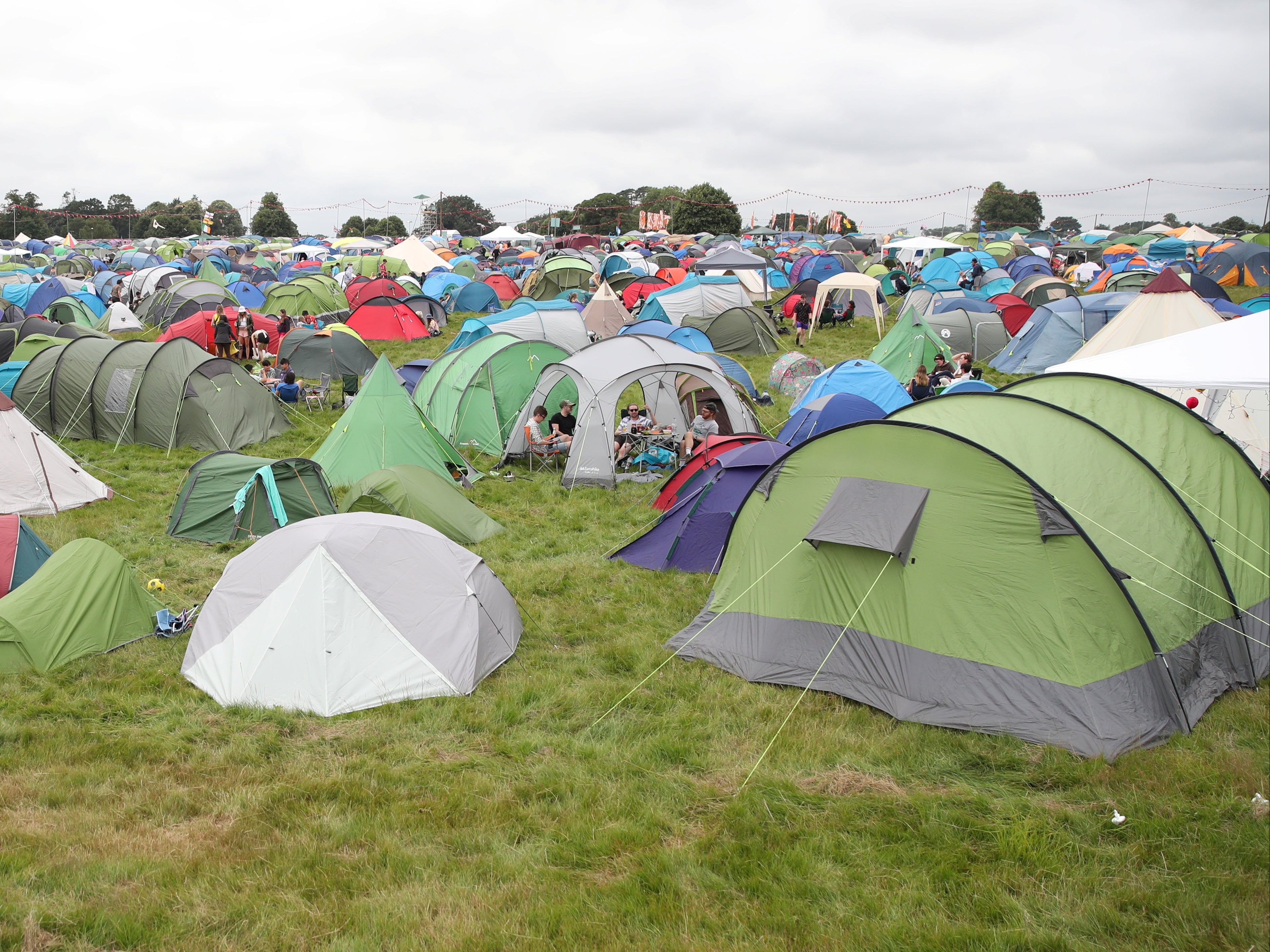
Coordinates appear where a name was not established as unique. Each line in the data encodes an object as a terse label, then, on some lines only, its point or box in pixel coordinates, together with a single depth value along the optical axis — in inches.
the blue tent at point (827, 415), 526.3
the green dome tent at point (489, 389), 621.6
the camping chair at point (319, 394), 719.1
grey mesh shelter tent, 528.1
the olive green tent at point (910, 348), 799.1
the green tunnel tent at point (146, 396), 612.4
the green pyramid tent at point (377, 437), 525.3
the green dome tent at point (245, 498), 436.5
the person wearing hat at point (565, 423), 570.6
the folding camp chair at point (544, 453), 568.7
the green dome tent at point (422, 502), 424.2
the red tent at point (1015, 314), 946.1
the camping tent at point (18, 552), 340.2
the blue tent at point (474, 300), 1186.0
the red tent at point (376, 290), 1144.2
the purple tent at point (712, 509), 390.9
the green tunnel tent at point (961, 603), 247.9
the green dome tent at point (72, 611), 302.4
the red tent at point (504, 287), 1315.2
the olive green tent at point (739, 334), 946.7
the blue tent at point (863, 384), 619.8
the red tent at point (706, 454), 437.7
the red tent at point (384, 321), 1029.2
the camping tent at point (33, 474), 468.1
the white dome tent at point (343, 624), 284.5
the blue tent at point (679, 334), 805.2
